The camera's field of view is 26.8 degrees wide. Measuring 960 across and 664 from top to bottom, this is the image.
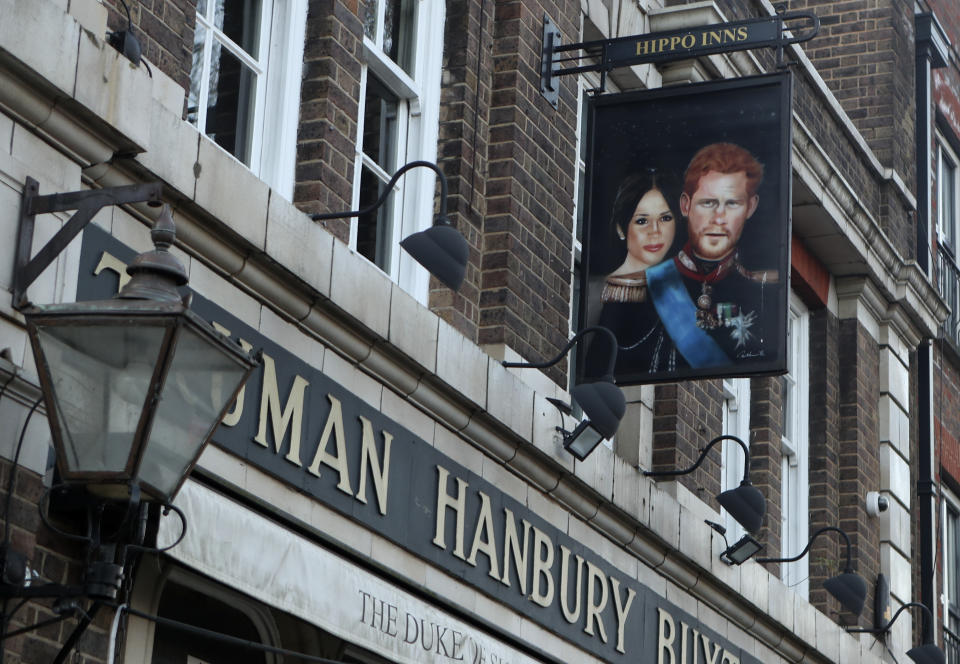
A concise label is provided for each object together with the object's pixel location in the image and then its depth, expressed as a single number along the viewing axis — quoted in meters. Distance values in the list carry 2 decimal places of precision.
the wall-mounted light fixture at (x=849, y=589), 14.35
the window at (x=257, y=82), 9.30
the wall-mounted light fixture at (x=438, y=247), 9.20
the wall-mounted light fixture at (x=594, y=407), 10.51
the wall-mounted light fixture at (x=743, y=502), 12.59
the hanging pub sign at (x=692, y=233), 11.19
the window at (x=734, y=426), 14.91
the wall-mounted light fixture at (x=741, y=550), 12.88
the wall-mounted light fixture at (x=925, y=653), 15.59
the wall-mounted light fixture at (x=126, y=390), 5.97
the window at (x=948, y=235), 20.41
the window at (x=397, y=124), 10.41
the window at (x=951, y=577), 18.58
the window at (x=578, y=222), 12.20
